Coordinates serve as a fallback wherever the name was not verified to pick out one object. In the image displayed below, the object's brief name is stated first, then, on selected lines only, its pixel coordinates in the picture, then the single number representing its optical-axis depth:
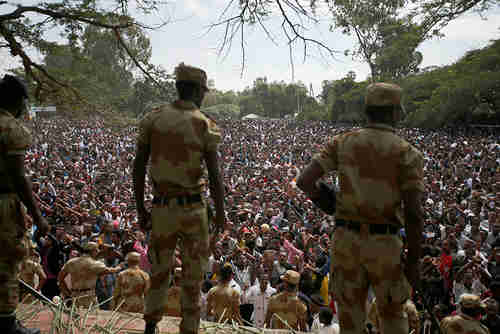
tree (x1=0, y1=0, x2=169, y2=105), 4.78
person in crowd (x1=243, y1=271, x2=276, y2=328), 5.18
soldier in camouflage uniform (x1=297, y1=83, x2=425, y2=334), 2.02
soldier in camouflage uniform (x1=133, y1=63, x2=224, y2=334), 2.37
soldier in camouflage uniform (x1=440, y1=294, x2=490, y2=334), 3.28
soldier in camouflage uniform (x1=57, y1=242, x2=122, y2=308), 4.29
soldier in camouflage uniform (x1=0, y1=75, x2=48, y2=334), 2.27
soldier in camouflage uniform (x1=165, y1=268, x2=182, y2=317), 4.38
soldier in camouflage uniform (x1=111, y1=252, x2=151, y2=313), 4.14
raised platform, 2.73
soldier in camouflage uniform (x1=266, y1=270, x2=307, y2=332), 4.13
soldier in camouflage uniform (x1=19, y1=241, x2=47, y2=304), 4.54
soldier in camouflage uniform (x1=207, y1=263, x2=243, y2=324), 4.19
